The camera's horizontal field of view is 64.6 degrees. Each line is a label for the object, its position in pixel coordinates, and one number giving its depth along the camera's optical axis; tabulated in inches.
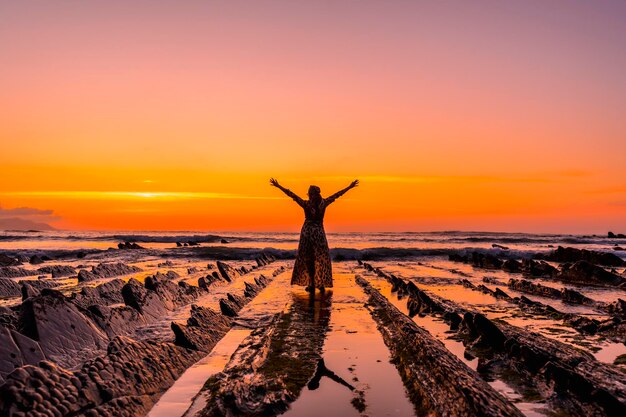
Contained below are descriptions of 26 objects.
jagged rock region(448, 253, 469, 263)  1248.6
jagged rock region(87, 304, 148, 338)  307.3
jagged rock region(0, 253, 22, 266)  922.8
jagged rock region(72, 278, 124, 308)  401.1
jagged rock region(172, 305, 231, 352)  263.6
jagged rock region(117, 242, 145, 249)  1614.9
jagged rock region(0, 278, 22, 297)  478.3
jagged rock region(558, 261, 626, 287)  669.2
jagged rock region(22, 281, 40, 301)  401.7
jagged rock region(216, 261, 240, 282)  701.3
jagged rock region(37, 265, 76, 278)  710.5
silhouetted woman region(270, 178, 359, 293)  570.3
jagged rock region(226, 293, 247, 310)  435.5
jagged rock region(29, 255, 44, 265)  957.6
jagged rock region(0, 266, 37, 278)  677.6
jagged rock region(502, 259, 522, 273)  937.0
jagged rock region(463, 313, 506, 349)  277.4
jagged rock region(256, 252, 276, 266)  1113.4
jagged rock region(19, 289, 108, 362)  253.3
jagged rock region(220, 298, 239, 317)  375.6
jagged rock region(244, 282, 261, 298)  514.9
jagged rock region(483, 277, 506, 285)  690.7
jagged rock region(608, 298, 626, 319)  400.2
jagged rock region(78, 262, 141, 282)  641.5
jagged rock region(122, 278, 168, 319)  373.1
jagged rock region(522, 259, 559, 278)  824.9
